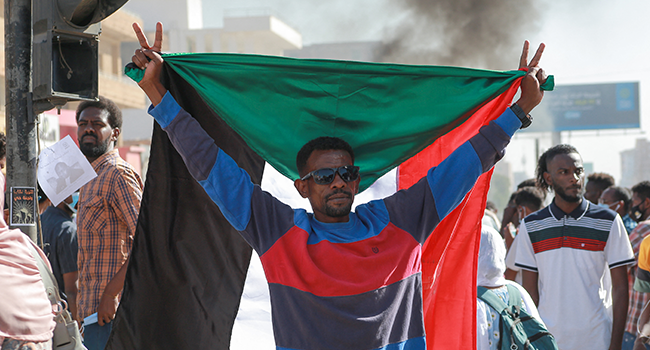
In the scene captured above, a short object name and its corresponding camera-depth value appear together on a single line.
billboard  52.69
